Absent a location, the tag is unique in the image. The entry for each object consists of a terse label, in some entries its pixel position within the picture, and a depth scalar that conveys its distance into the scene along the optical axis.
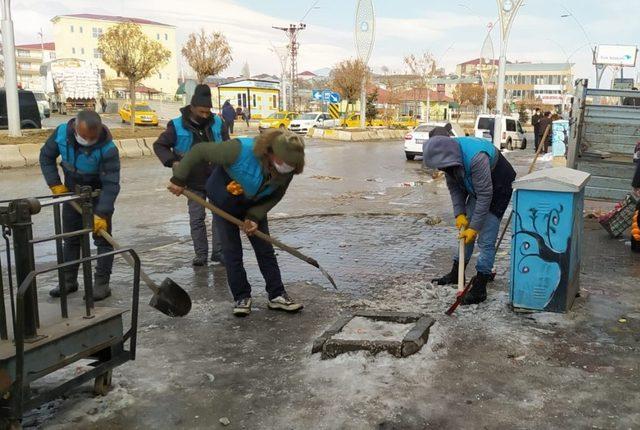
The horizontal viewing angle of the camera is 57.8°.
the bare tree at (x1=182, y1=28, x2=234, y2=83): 34.31
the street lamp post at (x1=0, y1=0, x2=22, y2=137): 16.50
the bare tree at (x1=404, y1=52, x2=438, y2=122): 48.84
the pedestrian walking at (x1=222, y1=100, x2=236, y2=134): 25.39
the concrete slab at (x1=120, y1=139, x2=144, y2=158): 18.42
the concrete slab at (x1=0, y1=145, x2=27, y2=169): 15.10
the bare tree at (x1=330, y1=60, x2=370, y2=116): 36.12
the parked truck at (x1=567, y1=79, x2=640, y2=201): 8.36
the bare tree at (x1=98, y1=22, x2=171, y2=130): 25.92
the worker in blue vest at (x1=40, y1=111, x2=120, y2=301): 4.68
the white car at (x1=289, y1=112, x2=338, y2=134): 35.00
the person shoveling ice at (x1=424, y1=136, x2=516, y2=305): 4.42
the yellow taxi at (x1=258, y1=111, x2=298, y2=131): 35.97
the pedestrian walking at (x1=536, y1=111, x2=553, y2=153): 20.64
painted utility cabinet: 4.27
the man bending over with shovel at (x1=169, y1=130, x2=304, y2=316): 4.03
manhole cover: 3.68
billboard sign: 32.31
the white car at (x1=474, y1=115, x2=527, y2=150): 23.54
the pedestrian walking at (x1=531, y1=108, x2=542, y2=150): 23.48
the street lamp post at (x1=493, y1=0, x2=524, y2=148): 21.56
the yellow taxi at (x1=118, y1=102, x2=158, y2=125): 34.84
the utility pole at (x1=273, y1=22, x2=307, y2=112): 53.84
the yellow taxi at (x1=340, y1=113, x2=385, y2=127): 37.12
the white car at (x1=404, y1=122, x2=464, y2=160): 19.46
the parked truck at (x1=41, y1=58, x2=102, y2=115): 42.72
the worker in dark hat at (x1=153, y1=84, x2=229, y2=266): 5.62
